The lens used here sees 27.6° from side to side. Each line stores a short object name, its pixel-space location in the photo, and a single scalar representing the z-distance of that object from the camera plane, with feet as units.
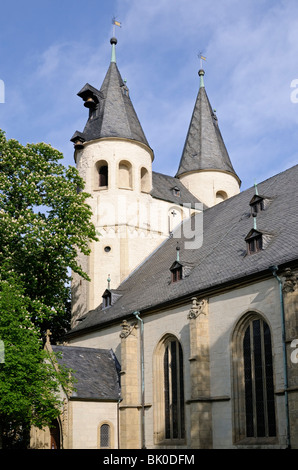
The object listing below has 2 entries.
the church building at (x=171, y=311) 67.15
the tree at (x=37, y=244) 77.41
